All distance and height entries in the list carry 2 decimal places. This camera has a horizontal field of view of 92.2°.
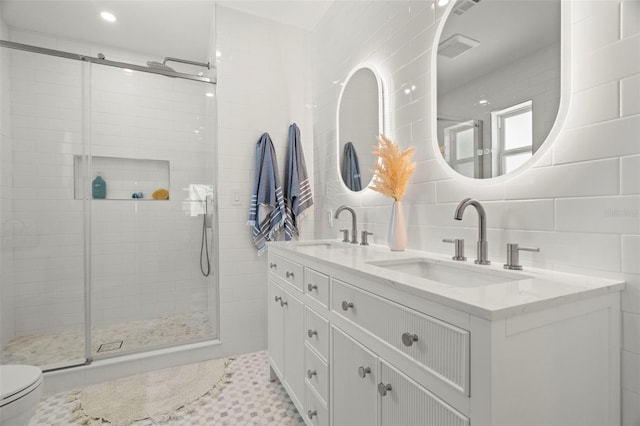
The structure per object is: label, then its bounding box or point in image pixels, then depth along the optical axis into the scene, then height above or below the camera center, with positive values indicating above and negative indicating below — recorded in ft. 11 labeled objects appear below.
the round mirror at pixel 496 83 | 3.28 +1.58
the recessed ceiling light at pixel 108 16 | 8.04 +5.19
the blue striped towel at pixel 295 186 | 8.18 +0.68
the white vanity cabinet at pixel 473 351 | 2.03 -1.11
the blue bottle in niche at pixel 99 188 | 7.64 +0.62
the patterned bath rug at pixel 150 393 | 5.57 -3.67
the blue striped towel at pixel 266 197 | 7.93 +0.38
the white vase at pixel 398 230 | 4.96 -0.30
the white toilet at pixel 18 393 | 4.07 -2.50
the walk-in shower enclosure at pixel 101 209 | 6.91 +0.07
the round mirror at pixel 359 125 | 6.10 +1.86
